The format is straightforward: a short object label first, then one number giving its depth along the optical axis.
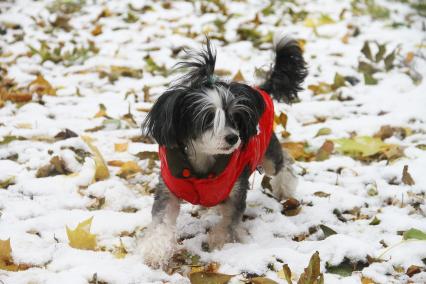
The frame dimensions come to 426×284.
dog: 2.75
